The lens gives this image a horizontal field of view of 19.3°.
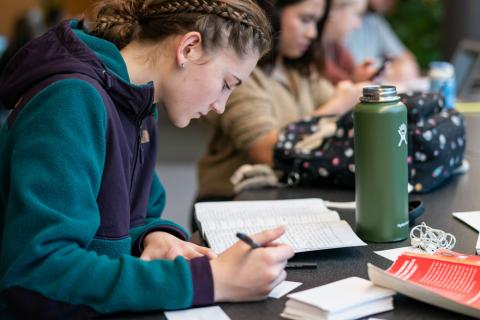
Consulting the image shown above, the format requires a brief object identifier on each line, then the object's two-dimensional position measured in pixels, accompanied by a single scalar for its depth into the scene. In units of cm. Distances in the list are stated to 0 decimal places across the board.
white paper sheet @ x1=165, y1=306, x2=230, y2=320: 212
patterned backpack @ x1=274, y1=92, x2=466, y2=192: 282
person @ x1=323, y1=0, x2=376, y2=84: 460
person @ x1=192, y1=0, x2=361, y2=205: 331
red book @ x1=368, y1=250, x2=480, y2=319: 209
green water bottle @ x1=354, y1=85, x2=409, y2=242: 240
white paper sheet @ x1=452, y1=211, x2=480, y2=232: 252
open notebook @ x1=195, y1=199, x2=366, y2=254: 240
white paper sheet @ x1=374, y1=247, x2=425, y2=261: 235
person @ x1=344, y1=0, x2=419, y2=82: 537
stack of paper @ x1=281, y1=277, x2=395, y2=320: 209
